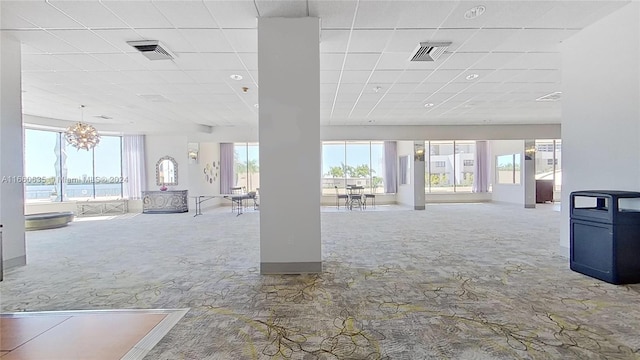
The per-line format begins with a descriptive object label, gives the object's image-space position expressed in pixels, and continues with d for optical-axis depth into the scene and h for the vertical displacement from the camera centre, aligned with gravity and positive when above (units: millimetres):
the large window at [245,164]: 15023 +630
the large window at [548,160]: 14133 +576
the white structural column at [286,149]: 4035 +352
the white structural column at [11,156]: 4457 +350
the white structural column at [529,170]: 12367 +123
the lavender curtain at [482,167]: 14727 +319
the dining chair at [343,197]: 12434 -814
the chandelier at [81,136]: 8016 +1106
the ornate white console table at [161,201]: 11711 -824
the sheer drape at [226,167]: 14547 +482
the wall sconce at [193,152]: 12113 +992
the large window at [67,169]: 10297 +393
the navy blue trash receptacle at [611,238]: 3559 -749
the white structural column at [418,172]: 12234 +108
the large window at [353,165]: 14789 +507
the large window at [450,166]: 14945 +381
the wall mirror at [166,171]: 12281 +290
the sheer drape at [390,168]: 14445 +323
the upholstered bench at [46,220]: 8160 -1050
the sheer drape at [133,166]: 12109 +491
